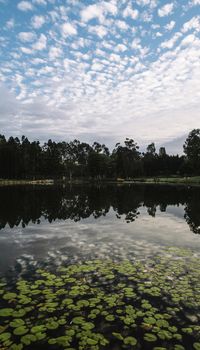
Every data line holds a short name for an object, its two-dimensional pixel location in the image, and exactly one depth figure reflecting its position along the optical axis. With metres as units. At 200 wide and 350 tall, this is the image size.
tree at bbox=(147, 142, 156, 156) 193.95
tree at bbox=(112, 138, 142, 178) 142.25
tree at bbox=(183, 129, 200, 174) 112.44
